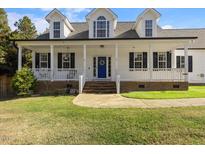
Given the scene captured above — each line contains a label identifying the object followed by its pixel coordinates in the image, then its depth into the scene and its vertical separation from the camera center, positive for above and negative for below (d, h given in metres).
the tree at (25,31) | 14.72 +5.03
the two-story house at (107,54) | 9.76 +1.67
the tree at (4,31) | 13.68 +4.39
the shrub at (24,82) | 9.09 -0.44
